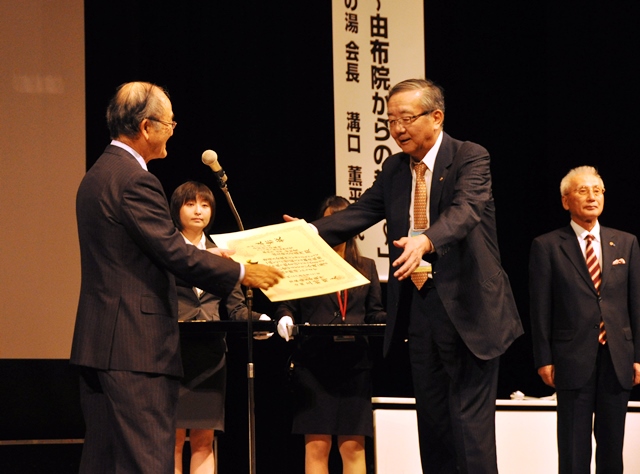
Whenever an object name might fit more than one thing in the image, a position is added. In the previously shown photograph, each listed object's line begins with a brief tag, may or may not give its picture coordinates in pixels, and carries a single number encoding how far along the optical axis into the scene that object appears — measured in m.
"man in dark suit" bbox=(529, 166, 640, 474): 9.06
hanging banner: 10.95
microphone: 6.50
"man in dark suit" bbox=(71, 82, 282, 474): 5.57
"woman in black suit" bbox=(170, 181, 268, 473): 8.52
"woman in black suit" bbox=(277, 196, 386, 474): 8.70
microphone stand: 6.68
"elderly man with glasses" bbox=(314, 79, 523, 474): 6.13
